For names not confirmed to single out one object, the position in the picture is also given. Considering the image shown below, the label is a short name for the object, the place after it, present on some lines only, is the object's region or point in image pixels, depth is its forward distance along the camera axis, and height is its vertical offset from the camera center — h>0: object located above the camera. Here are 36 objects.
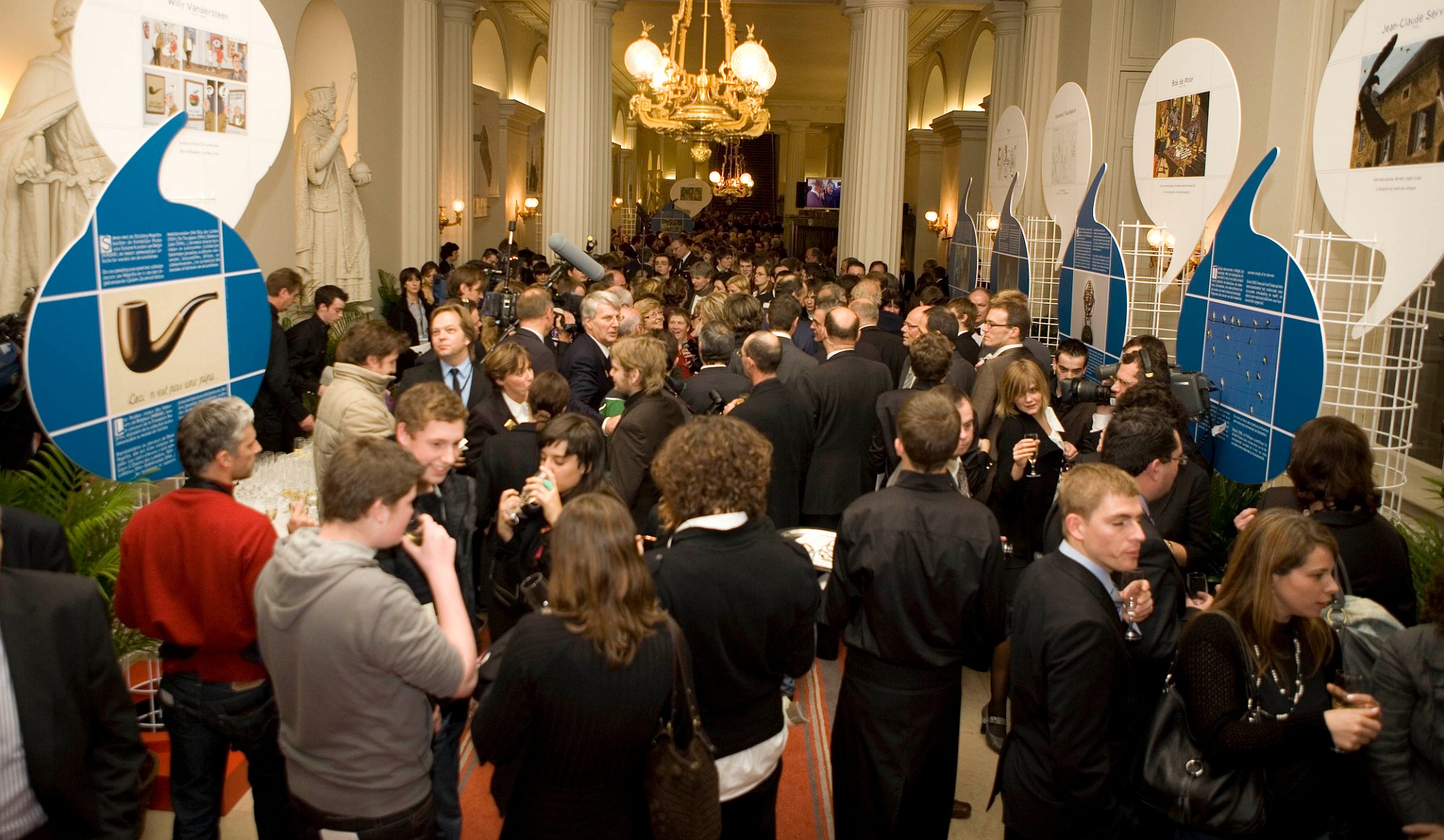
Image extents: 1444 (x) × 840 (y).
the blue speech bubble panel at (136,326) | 3.79 -0.34
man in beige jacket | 4.20 -0.58
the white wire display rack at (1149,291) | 8.70 -0.22
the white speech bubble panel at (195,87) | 4.11 +0.63
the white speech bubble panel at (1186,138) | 6.47 +0.83
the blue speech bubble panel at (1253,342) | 5.08 -0.36
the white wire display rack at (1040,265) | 11.53 +0.00
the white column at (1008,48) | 14.58 +2.89
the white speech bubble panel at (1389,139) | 4.72 +0.63
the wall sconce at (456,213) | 15.25 +0.48
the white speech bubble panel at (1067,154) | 8.95 +0.96
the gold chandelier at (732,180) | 27.72 +1.94
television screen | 30.89 +1.83
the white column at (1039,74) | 12.59 +2.21
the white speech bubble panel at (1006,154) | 11.03 +1.15
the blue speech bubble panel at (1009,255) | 10.27 +0.08
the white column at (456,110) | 14.24 +1.86
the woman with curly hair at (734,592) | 2.81 -0.87
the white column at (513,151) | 18.66 +1.74
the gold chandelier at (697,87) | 10.09 +1.58
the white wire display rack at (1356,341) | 5.98 -0.38
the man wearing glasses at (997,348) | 5.50 -0.45
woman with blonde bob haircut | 4.88 -0.83
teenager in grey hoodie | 2.40 -0.91
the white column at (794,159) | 33.91 +3.08
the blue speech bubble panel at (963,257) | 12.84 +0.07
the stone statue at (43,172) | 6.27 +0.38
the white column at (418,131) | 12.09 +1.31
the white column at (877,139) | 12.34 +1.38
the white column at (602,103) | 14.62 +2.18
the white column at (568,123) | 11.95 +1.42
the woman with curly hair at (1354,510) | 3.33 -0.74
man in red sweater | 2.93 -0.98
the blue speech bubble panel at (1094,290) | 7.71 -0.18
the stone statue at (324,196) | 10.05 +0.46
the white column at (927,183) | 22.02 +1.58
